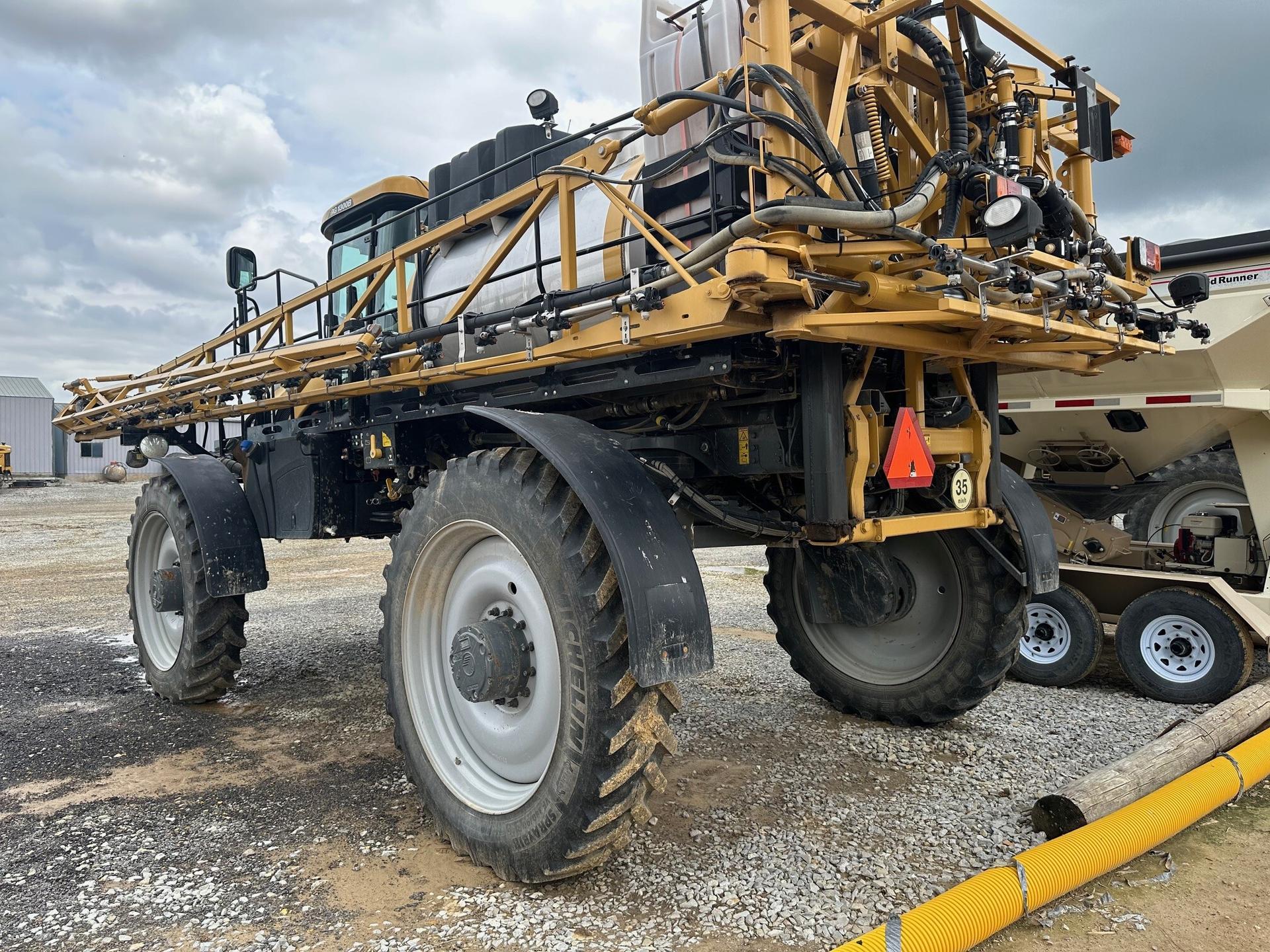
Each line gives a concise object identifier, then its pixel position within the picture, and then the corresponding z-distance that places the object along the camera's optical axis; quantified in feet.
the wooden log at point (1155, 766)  10.03
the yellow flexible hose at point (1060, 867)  7.63
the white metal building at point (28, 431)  114.93
